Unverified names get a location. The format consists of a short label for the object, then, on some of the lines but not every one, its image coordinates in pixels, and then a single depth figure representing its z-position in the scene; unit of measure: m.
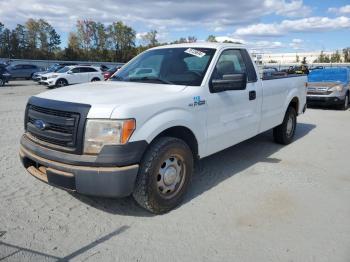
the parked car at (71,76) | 24.44
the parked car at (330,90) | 13.27
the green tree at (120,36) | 79.69
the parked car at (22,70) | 33.06
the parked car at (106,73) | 26.99
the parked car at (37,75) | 29.12
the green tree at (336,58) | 66.69
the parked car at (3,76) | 25.42
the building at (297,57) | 80.00
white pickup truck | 3.56
